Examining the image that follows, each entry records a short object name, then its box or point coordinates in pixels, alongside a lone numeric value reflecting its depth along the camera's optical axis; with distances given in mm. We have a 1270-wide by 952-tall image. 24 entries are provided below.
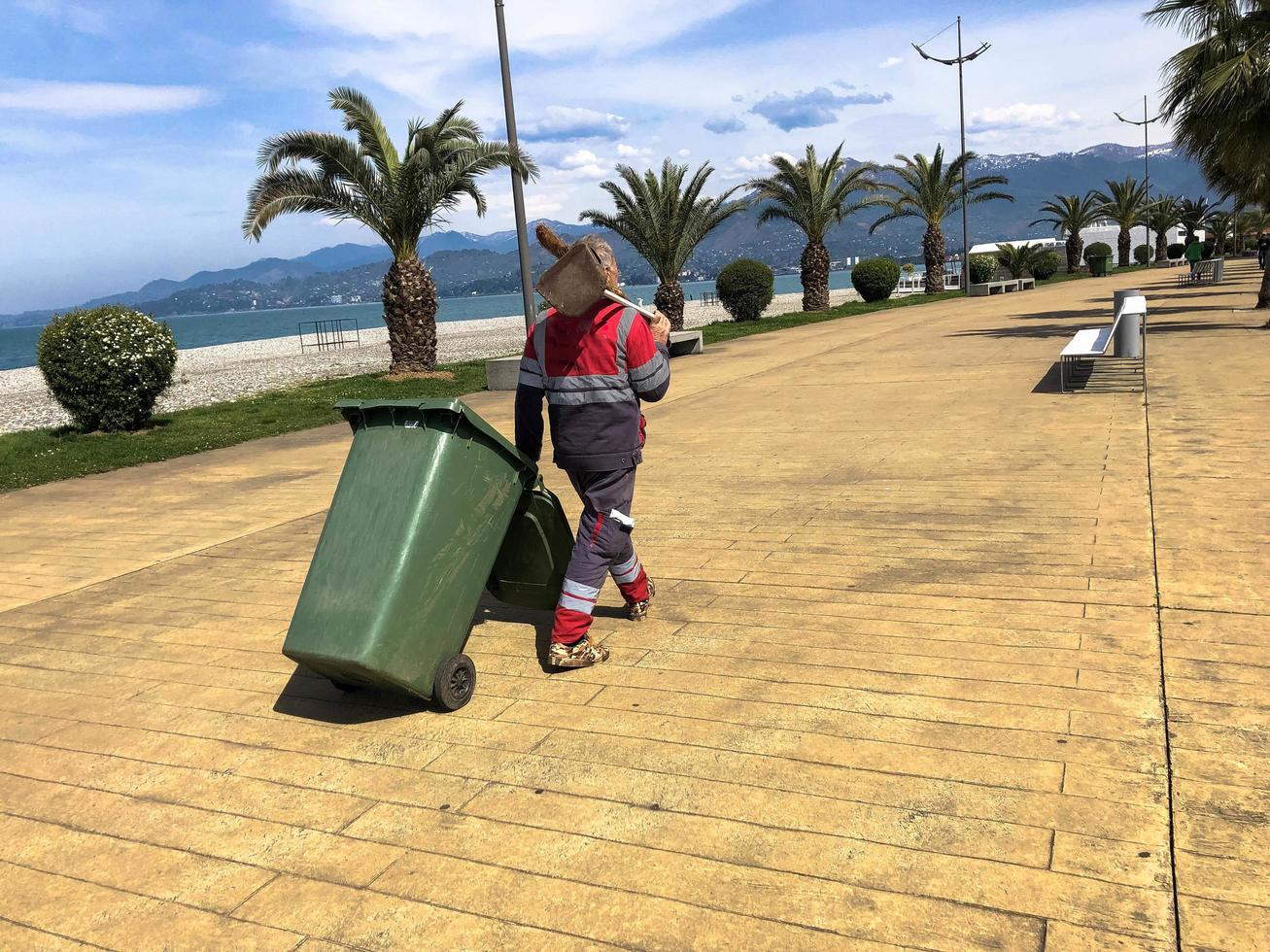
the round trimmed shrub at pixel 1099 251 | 50250
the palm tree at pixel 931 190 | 37281
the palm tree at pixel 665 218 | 25375
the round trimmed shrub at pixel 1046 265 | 47812
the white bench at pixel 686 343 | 18797
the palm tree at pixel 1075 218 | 51050
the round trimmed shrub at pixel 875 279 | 36094
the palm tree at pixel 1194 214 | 67375
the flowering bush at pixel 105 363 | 11812
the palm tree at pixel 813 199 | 31484
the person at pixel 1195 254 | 33766
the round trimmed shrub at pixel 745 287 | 28984
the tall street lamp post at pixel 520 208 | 15609
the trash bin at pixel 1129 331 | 11531
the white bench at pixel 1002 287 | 35531
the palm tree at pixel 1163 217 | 63594
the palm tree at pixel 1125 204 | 57188
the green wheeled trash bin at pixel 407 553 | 3197
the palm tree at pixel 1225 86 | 14430
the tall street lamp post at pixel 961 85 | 35875
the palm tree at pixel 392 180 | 16609
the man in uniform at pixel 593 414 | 3609
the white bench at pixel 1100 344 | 9992
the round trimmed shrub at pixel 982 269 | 43906
